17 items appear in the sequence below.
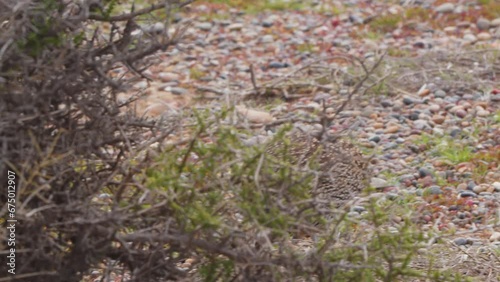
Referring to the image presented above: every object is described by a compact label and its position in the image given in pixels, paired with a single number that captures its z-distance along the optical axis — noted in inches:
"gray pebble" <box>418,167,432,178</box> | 475.5
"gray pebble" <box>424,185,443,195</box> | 454.0
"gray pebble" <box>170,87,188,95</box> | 624.1
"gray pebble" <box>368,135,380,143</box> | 526.3
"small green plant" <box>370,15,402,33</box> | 730.8
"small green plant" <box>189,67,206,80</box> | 655.8
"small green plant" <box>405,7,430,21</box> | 741.9
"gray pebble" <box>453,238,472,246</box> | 394.6
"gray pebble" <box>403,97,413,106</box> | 577.8
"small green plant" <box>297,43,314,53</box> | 702.5
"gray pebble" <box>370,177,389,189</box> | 455.6
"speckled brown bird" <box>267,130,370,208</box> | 288.4
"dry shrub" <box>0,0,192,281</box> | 259.6
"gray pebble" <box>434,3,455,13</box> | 745.0
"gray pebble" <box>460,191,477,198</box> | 448.4
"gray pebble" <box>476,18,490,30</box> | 699.4
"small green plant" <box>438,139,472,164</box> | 489.1
